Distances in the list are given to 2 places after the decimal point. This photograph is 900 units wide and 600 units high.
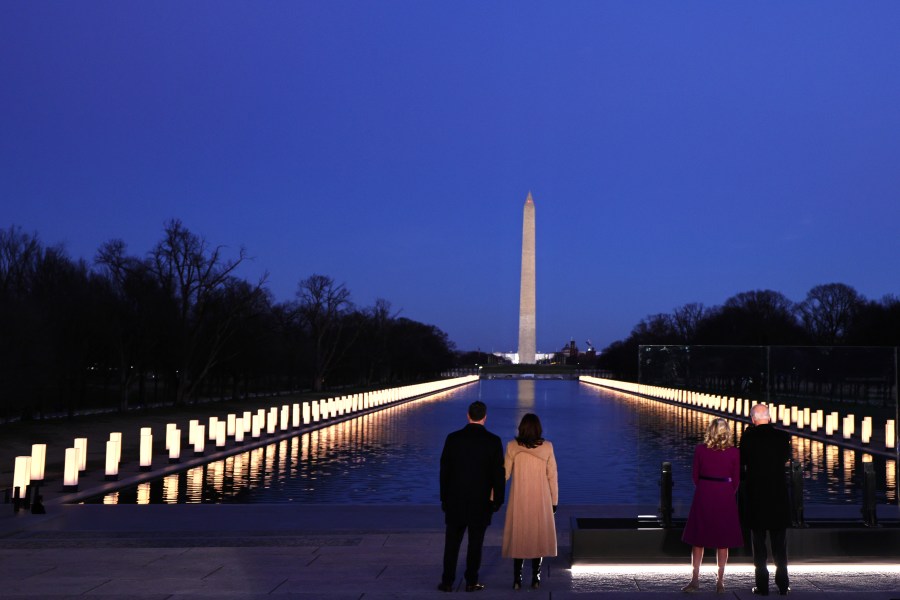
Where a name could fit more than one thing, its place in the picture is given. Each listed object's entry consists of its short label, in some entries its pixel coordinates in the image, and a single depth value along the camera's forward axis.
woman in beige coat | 10.13
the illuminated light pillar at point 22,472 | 17.28
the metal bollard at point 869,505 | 12.00
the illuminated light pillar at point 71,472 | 19.69
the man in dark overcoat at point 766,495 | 10.05
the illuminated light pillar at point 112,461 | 21.61
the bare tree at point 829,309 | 120.56
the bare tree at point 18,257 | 61.67
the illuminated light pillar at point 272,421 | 35.42
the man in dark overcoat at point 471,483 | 10.03
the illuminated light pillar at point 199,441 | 27.88
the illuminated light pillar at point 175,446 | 25.61
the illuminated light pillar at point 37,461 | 19.34
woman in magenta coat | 10.15
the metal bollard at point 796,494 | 12.10
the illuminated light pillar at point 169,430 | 26.08
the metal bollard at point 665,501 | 11.88
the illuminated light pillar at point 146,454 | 23.72
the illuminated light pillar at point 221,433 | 29.81
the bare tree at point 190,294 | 55.88
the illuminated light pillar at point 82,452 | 20.70
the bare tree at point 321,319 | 86.12
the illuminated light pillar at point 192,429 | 28.64
